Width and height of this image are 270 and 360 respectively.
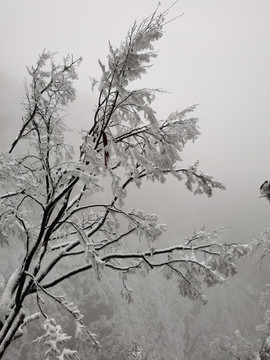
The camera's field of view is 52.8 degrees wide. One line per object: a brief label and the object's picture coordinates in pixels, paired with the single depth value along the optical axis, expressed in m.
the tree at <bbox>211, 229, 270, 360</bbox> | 8.70
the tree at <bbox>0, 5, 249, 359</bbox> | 3.26
